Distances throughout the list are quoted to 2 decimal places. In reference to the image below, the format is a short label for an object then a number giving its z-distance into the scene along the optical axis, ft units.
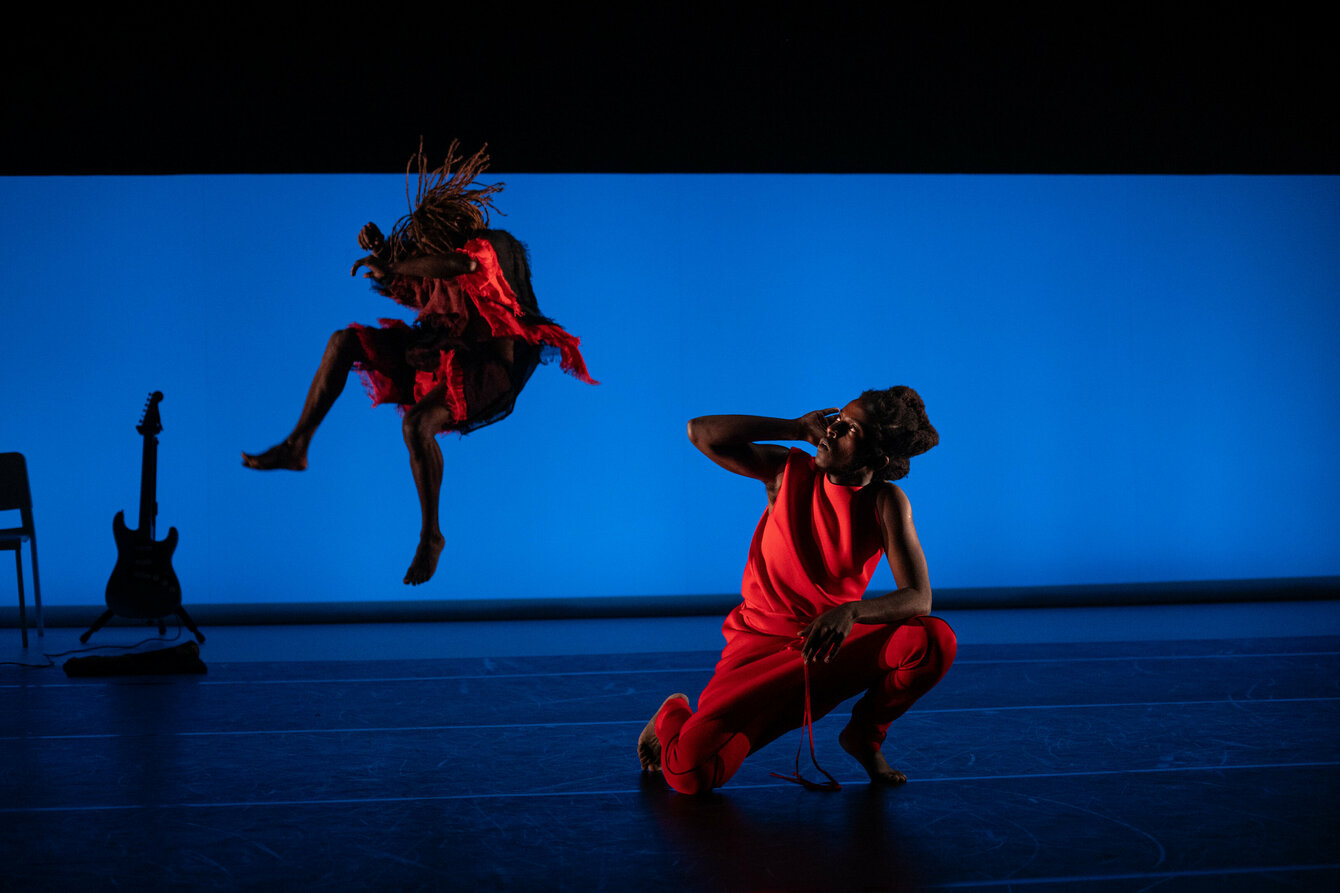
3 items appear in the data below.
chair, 17.20
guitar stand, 16.39
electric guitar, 15.99
